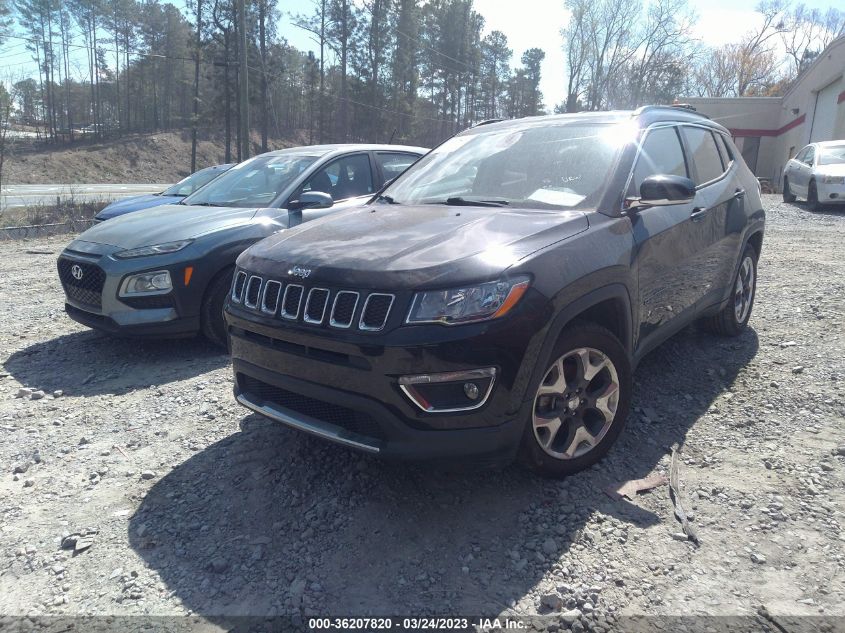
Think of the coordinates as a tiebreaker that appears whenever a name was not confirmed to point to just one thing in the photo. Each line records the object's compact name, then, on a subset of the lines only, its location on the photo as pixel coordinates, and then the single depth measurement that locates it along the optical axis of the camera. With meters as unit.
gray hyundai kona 4.97
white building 25.03
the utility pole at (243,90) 19.77
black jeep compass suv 2.64
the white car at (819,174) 14.14
